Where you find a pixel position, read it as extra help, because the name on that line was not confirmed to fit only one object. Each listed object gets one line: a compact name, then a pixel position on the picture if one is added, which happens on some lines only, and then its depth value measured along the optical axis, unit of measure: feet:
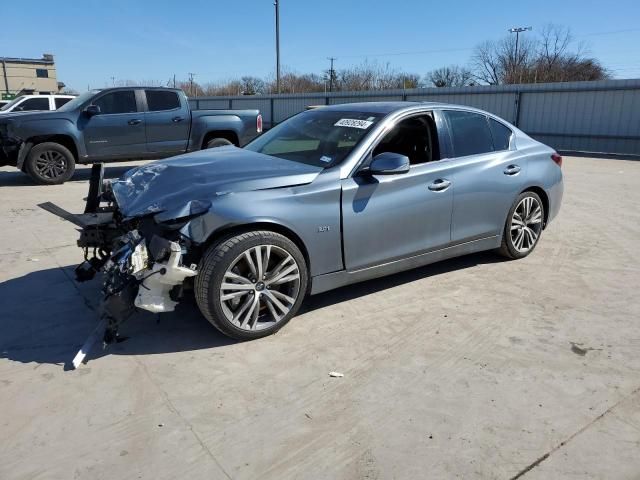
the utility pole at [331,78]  153.72
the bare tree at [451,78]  199.17
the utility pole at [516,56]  153.58
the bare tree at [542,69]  140.15
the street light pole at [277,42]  116.11
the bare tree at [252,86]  163.90
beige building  244.65
